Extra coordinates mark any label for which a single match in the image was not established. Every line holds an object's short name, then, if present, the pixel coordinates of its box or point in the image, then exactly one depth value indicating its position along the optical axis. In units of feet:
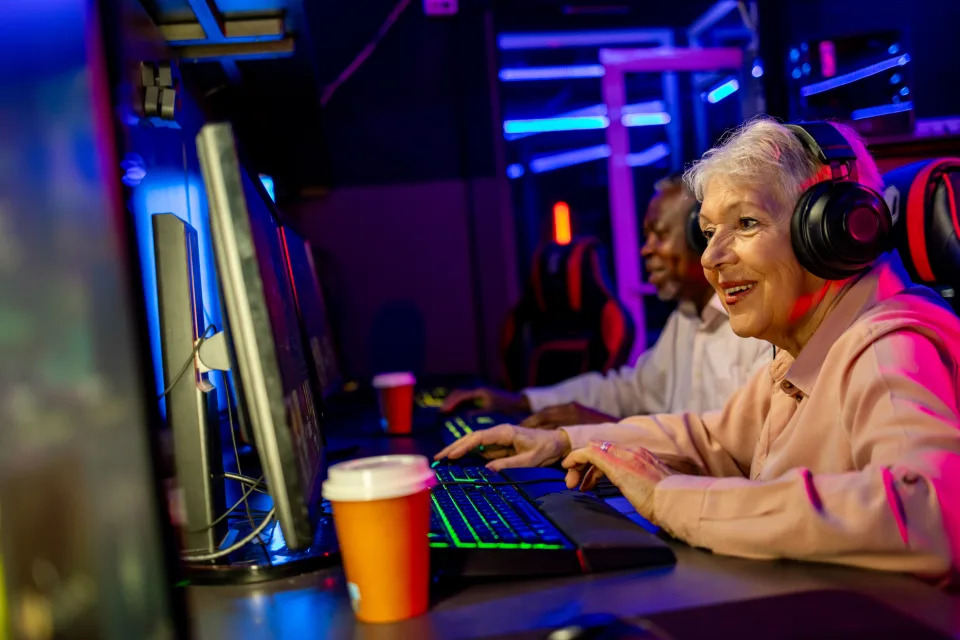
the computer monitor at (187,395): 2.95
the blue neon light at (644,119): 19.36
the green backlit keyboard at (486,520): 2.73
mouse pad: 1.86
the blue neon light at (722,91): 13.79
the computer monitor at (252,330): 2.33
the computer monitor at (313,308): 4.69
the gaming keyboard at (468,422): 5.65
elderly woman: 2.54
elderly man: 6.84
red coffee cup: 6.14
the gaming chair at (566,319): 9.18
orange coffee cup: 2.23
